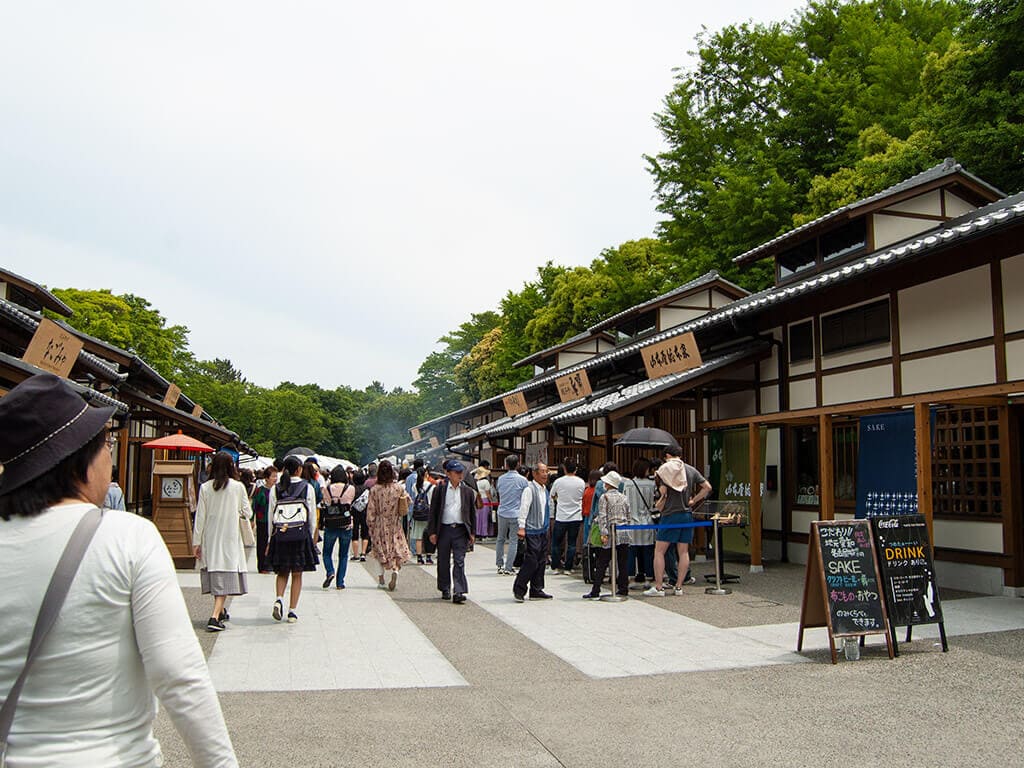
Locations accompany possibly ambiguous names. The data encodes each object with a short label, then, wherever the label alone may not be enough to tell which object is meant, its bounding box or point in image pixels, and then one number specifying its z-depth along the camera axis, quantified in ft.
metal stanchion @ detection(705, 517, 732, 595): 37.88
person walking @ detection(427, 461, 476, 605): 36.47
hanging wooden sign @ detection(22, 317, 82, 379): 35.60
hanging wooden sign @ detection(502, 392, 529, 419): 79.66
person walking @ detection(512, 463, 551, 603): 36.83
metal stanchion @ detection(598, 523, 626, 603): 37.01
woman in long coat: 29.58
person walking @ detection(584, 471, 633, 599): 37.45
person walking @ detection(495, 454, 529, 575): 44.19
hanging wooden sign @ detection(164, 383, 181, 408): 75.56
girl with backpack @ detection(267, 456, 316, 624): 30.78
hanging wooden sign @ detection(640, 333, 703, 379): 49.06
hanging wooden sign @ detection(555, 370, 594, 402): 67.00
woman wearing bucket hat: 6.38
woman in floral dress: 38.45
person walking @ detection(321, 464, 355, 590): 40.04
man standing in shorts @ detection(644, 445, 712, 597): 37.99
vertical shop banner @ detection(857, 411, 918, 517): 36.24
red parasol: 57.47
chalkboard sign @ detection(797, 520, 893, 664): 24.20
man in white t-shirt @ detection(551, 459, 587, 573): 42.73
